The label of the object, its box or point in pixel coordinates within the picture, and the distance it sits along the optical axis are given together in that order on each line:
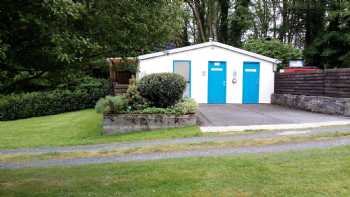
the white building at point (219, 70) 19.05
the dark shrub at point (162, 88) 12.88
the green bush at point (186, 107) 12.32
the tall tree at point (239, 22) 33.97
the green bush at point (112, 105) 12.26
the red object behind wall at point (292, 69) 20.60
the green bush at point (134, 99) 12.98
